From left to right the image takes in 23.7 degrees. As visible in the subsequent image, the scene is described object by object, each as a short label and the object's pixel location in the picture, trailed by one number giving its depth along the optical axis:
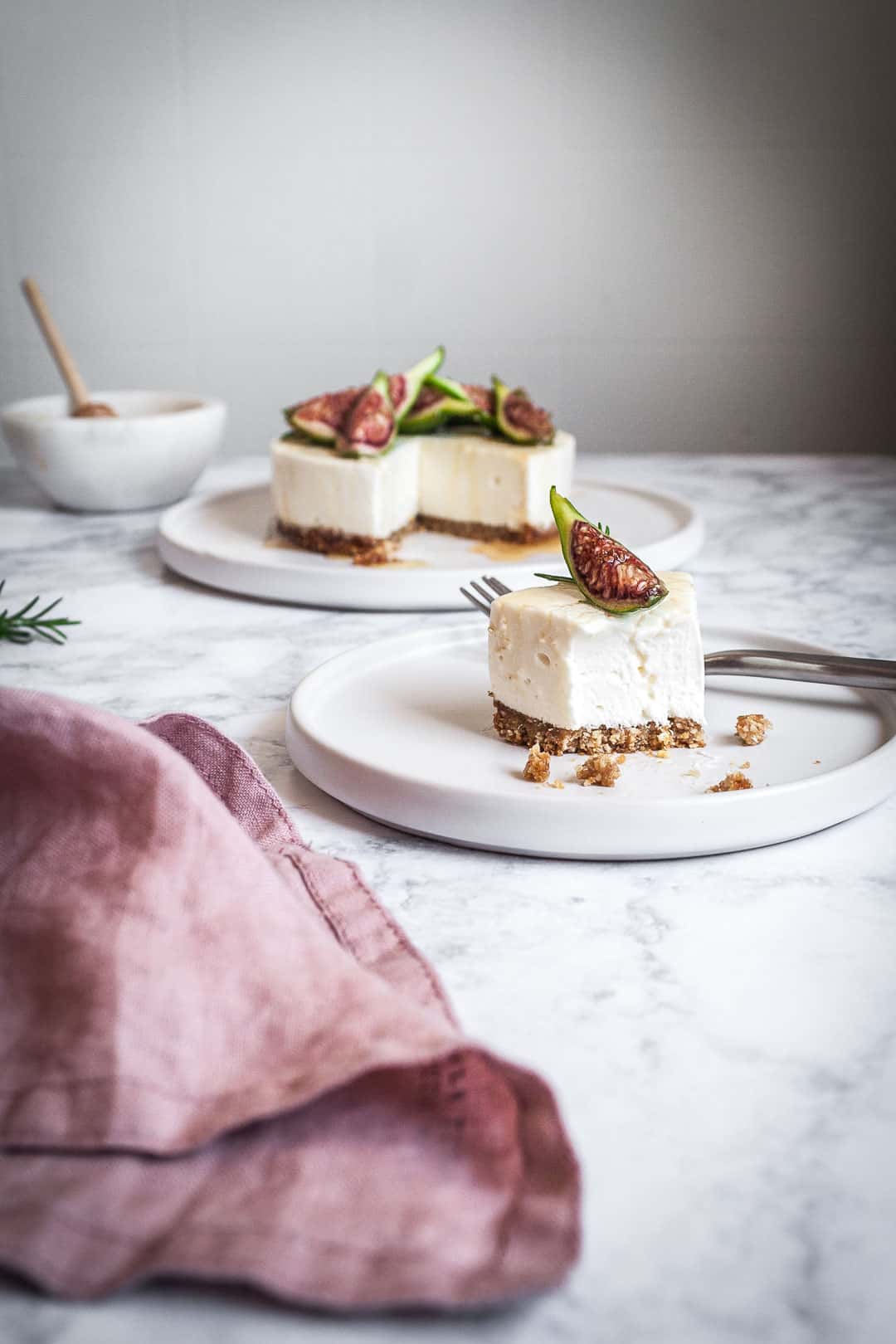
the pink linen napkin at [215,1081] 0.48
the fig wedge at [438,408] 1.06
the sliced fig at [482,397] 1.06
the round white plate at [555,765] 0.64
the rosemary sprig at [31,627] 0.86
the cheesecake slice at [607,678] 0.71
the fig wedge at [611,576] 0.71
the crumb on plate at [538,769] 0.68
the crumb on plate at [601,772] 0.68
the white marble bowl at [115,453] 1.09
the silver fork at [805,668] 0.73
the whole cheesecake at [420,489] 1.00
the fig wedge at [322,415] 1.03
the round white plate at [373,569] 0.92
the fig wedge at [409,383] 1.06
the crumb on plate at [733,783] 0.66
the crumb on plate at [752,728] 0.71
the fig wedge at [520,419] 1.04
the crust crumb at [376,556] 0.98
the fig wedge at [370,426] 1.00
